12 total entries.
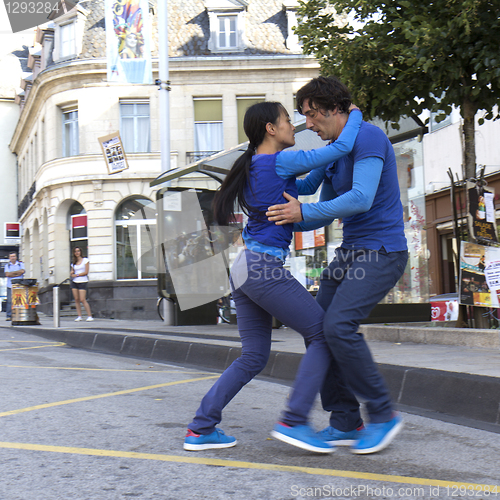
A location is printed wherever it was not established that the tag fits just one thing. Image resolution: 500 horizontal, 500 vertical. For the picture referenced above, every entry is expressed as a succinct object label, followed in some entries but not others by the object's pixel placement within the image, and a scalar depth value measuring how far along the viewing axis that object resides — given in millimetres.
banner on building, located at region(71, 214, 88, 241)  23875
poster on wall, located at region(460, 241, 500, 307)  7504
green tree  7324
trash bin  14312
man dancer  3104
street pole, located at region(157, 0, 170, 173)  12984
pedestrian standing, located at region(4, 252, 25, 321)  16203
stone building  23359
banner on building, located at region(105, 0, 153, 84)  13742
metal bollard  12672
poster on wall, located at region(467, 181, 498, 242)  7707
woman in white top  15070
